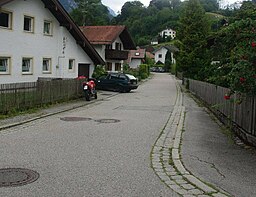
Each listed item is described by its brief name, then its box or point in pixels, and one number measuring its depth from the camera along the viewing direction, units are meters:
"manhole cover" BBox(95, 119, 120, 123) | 14.17
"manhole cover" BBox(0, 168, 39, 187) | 6.01
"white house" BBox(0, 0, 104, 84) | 22.84
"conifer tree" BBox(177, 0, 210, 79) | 41.91
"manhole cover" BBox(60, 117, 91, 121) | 14.52
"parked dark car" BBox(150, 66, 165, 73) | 115.88
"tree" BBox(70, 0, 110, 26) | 81.00
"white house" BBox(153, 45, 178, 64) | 136.12
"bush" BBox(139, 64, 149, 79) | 64.06
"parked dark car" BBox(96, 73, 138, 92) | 34.06
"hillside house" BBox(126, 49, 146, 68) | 87.06
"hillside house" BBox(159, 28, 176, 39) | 164.62
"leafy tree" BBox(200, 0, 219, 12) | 123.63
